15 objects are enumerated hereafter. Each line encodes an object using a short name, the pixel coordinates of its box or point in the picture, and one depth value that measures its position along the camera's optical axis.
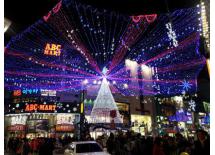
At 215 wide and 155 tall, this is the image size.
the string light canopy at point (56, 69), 20.31
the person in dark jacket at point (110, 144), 9.03
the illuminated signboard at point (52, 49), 21.97
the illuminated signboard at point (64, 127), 21.72
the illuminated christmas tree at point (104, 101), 13.95
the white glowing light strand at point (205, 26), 6.55
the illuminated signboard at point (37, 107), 21.44
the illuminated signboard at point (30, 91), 22.90
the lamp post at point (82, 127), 16.19
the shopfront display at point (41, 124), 21.44
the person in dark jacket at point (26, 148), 9.14
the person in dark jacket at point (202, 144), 3.55
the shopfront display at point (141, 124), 28.85
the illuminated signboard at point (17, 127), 21.47
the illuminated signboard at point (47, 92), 23.11
